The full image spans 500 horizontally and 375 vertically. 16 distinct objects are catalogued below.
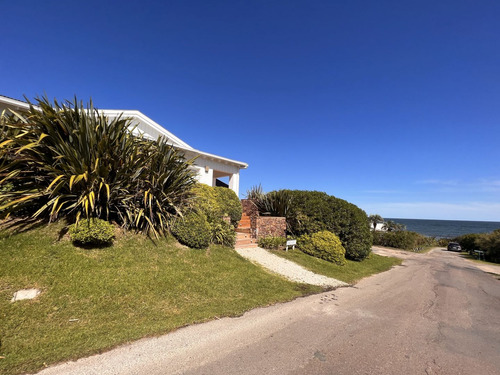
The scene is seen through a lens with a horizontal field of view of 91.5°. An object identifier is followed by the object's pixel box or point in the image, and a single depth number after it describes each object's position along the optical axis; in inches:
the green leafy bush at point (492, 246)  893.8
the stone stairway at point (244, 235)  423.2
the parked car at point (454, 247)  1290.6
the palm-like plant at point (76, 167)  228.7
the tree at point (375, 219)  1902.3
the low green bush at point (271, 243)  446.9
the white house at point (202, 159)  538.3
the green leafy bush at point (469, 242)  1187.6
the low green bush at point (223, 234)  352.0
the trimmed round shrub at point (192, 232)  295.7
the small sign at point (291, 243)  451.3
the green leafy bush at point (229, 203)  415.8
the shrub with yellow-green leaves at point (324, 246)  442.3
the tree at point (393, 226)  1908.1
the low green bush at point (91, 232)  218.6
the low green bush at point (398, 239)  1115.3
